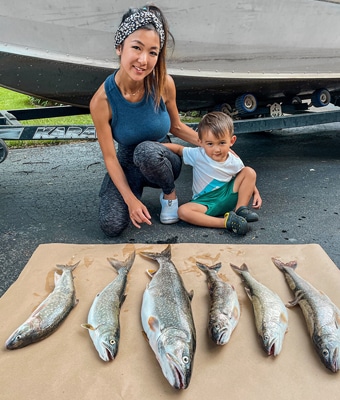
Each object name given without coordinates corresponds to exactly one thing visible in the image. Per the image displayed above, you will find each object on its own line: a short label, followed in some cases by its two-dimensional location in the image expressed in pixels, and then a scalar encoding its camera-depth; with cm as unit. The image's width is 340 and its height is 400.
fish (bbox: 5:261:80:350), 175
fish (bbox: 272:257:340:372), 161
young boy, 295
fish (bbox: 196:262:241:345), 174
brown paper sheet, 154
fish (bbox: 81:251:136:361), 171
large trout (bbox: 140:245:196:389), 150
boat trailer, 332
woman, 251
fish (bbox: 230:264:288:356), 172
